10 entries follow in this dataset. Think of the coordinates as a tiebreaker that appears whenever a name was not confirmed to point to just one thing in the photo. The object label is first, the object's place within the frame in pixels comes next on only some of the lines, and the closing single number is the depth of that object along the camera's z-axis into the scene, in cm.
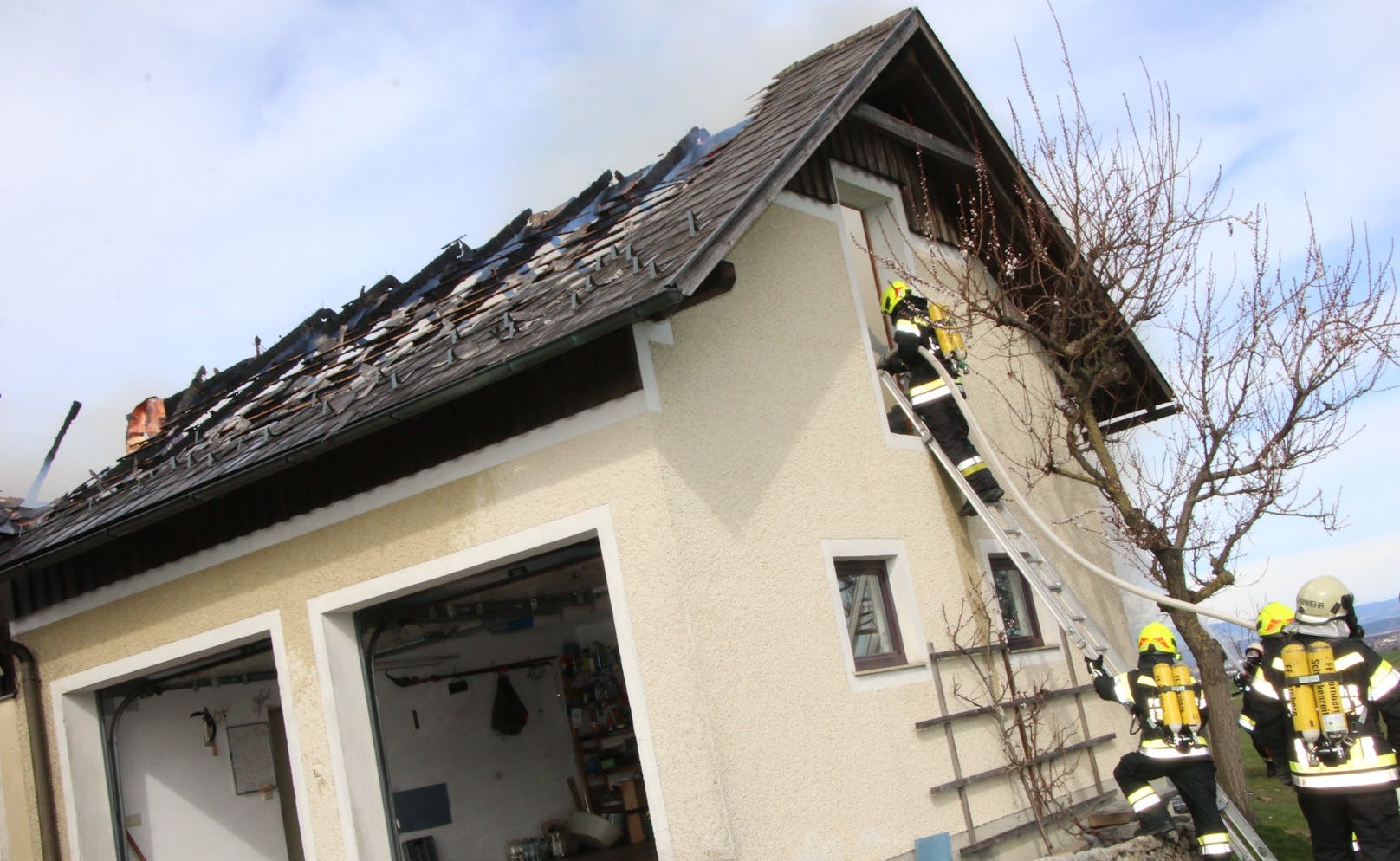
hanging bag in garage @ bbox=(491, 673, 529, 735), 1255
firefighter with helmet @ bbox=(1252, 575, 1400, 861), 648
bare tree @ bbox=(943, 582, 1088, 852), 852
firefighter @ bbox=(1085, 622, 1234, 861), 737
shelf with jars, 1277
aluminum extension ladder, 796
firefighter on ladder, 900
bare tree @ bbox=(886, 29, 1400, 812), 936
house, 664
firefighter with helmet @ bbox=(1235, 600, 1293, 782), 692
